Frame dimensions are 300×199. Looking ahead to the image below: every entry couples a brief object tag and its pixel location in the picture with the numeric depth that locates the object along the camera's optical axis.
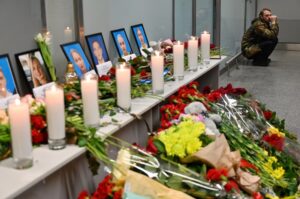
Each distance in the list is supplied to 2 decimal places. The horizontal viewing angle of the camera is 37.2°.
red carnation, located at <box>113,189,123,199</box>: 1.53
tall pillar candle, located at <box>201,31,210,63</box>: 3.26
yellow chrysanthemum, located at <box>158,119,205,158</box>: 1.77
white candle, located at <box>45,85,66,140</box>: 1.54
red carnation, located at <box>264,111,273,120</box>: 3.17
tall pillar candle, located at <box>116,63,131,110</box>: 1.95
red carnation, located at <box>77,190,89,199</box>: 1.51
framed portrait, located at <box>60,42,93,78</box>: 2.73
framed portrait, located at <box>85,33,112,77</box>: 2.97
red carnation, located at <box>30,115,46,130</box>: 1.57
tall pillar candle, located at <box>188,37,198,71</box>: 2.92
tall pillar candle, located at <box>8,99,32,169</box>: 1.39
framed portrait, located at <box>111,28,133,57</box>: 3.34
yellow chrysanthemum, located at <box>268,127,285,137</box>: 2.83
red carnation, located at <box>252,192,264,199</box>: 1.81
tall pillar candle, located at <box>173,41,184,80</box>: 2.64
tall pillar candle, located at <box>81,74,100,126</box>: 1.71
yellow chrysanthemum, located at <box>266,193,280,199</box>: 1.99
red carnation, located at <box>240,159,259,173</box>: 2.03
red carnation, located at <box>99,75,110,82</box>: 2.32
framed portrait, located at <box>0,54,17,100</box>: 2.17
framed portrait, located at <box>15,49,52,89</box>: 2.36
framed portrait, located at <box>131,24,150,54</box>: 3.66
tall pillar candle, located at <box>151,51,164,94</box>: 2.30
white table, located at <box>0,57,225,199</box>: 1.34
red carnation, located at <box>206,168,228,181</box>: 1.65
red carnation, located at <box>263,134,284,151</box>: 2.69
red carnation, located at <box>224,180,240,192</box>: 1.67
